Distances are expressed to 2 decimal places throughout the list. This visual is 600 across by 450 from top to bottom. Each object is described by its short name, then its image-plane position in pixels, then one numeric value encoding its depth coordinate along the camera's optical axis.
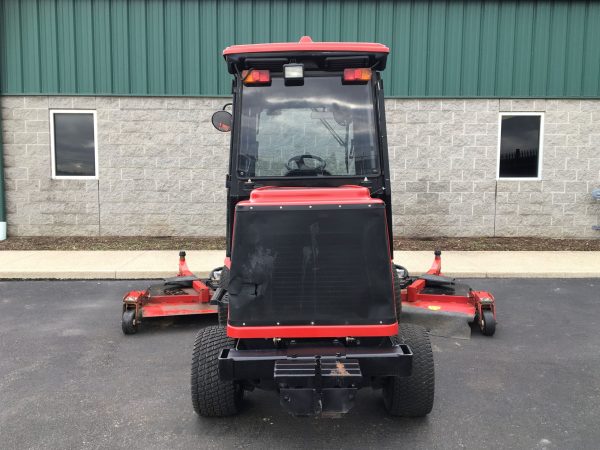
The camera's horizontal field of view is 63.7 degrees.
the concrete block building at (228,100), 10.27
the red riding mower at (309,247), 2.82
